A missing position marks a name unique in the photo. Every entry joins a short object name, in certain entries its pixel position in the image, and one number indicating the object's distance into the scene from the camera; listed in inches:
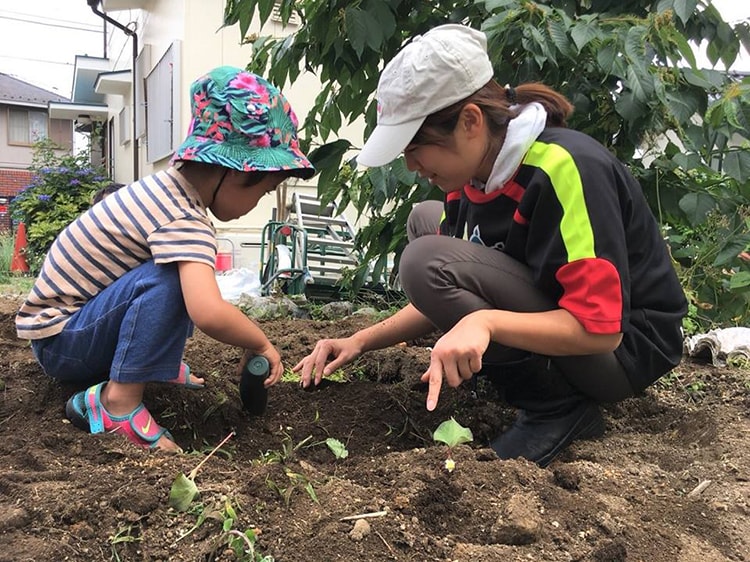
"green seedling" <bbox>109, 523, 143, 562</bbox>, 37.9
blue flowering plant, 376.5
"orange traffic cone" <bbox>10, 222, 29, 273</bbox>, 362.9
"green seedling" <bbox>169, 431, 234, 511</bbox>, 41.7
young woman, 51.2
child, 59.2
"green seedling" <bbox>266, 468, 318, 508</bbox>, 43.2
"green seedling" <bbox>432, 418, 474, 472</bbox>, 55.6
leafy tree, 68.9
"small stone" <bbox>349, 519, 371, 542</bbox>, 38.7
